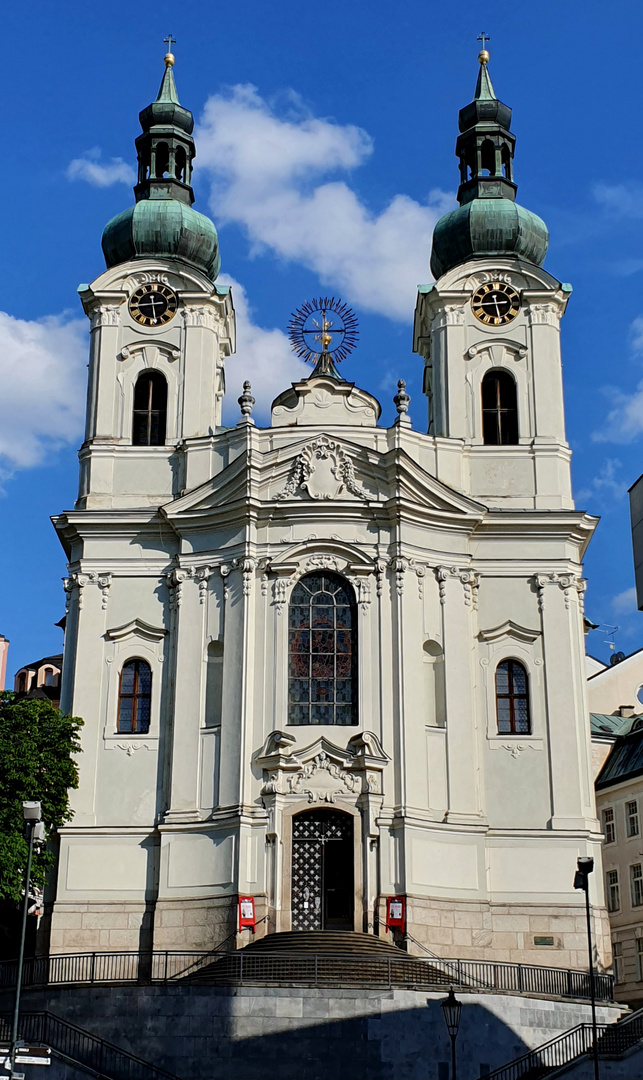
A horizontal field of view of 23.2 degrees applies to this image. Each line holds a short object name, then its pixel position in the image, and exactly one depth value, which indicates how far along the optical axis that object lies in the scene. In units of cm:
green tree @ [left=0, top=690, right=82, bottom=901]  3303
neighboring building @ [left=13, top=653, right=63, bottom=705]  6688
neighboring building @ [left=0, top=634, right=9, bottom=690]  6247
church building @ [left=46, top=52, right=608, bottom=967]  3578
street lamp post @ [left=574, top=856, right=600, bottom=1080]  2864
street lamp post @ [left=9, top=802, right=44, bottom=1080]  2520
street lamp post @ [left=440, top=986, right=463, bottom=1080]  2778
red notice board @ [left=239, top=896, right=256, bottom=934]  3450
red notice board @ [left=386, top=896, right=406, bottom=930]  3456
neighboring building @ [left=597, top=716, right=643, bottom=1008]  4384
